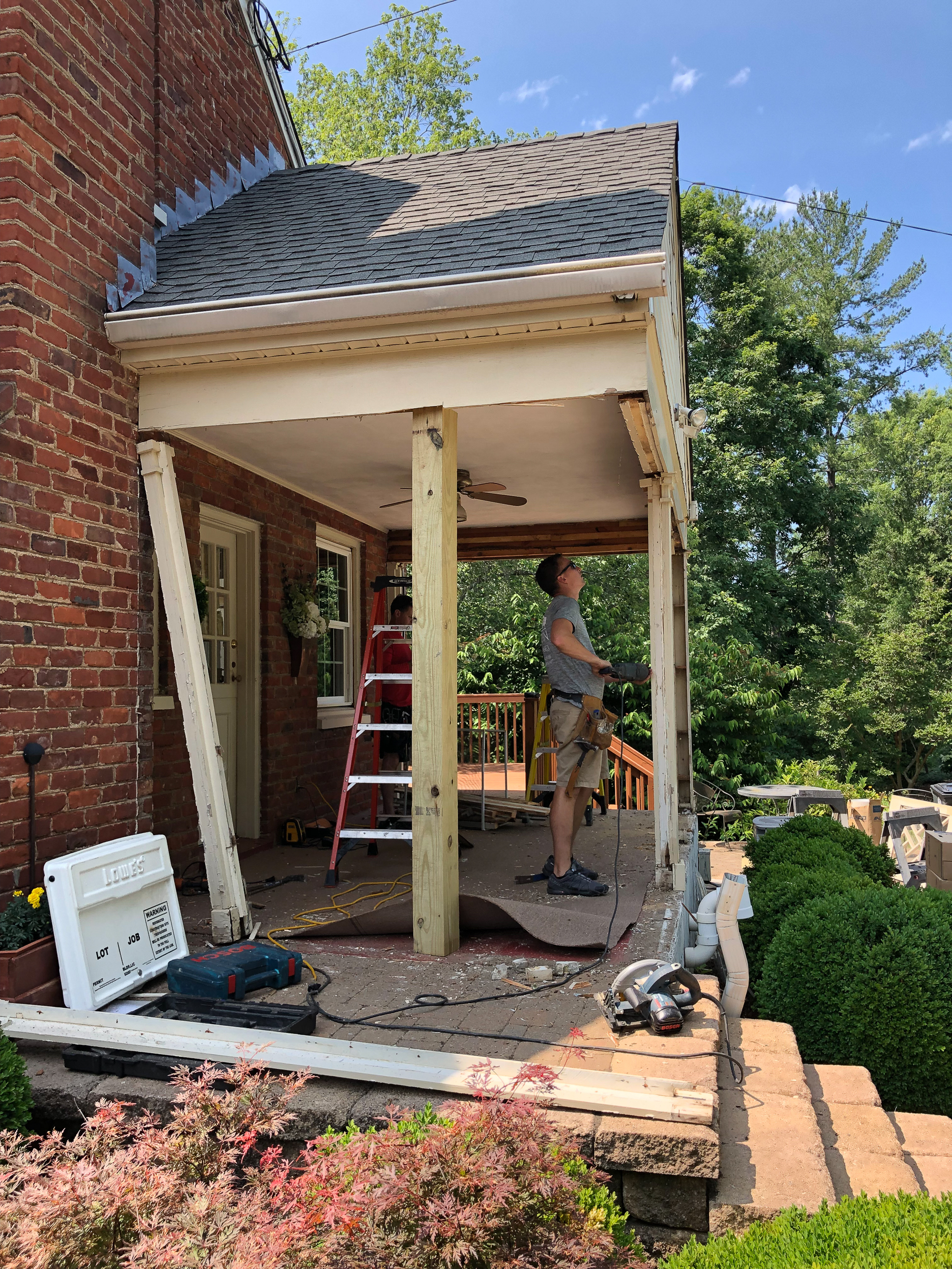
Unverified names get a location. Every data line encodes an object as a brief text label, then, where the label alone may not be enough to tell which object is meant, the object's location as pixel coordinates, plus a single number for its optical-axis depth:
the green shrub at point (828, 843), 6.30
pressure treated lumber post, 3.80
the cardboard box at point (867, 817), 9.50
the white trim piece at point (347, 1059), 2.37
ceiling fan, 6.05
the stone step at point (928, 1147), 2.62
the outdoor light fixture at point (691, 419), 6.29
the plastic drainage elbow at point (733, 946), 3.66
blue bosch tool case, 3.24
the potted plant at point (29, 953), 3.14
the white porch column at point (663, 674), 5.16
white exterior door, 5.95
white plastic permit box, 3.28
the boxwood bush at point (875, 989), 3.64
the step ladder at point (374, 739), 4.43
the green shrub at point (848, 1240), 1.85
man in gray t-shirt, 4.66
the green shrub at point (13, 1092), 2.49
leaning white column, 4.15
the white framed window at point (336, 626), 7.65
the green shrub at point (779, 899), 4.97
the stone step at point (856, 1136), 2.45
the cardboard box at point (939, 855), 6.80
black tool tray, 2.73
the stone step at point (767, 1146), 2.20
